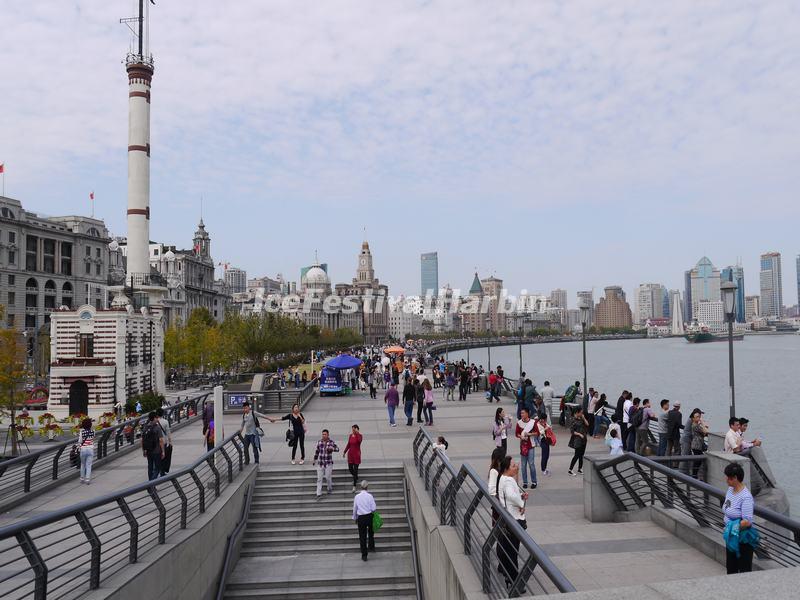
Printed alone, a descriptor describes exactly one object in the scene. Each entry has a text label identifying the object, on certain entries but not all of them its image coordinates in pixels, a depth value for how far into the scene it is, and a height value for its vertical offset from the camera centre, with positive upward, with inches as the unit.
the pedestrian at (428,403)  950.4 -114.7
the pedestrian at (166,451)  606.2 -116.4
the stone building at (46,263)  3002.0 +307.3
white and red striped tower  2217.0 +558.7
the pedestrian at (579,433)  553.0 -92.9
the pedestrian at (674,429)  596.1 -98.3
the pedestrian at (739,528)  271.3 -85.3
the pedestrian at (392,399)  935.7 -107.2
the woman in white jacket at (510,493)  325.1 -84.3
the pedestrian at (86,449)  605.9 -113.8
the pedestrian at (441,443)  539.6 -100.0
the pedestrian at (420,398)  968.1 -109.5
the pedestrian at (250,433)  649.6 -107.9
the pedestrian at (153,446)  581.6 -107.3
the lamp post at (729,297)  655.9 +24.2
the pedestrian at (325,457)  589.3 -119.7
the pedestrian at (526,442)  517.3 -93.5
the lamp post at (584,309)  993.5 +19.7
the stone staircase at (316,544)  486.0 -182.1
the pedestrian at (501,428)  626.5 -100.0
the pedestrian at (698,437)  551.8 -96.6
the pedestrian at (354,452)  603.8 -117.2
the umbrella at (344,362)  1441.9 -84.7
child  553.9 -102.3
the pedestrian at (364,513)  505.7 -145.8
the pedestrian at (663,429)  604.4 -99.1
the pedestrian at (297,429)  664.3 -106.5
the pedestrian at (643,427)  637.9 -103.2
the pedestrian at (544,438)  547.8 -96.5
